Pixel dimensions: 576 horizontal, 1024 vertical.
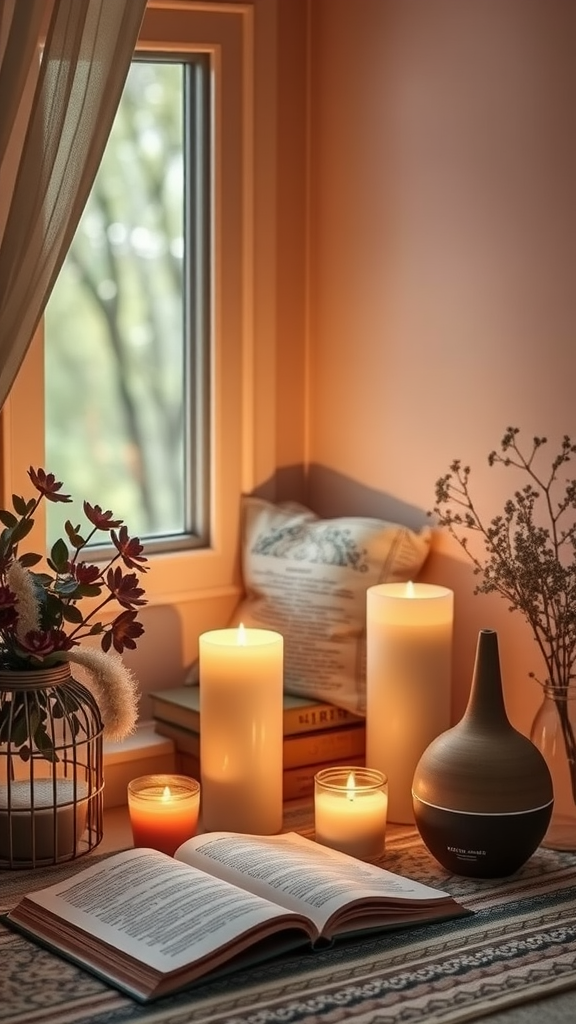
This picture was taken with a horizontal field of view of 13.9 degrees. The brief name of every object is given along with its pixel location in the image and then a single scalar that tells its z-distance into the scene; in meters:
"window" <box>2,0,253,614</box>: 2.20
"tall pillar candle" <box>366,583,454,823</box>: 2.06
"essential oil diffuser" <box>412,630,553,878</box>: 1.91
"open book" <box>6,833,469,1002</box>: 1.74
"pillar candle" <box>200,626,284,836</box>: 2.03
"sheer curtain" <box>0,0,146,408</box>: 1.89
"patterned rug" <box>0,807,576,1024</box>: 1.69
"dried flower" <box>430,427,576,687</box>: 1.97
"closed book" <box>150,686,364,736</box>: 2.14
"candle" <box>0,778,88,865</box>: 1.94
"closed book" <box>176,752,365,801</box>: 2.14
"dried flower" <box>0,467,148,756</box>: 1.89
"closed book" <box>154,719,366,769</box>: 2.13
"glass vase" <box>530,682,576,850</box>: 1.99
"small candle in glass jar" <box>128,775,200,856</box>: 1.97
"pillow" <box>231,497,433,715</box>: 2.17
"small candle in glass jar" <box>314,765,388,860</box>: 1.96
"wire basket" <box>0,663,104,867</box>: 1.91
